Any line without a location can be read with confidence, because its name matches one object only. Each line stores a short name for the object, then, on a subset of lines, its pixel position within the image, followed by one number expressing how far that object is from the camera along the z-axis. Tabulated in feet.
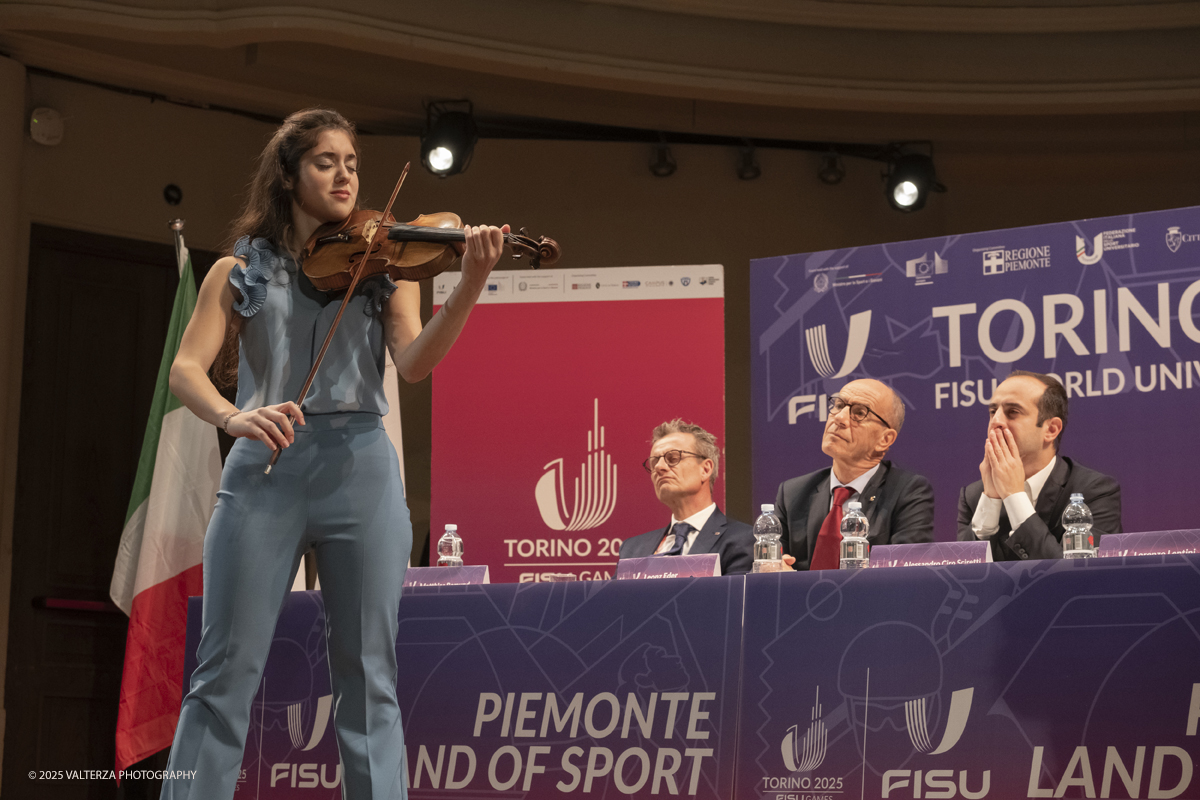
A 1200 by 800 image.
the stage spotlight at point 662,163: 42.57
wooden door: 34.47
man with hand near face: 21.11
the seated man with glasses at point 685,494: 25.25
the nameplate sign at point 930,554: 16.38
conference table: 14.66
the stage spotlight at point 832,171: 43.47
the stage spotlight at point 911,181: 42.39
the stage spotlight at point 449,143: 38.78
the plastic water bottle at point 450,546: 23.73
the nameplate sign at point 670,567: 18.19
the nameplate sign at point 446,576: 19.38
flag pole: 31.96
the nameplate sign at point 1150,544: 15.06
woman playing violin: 11.65
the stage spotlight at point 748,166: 43.11
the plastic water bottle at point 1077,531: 17.22
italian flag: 29.60
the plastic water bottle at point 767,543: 19.03
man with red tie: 22.84
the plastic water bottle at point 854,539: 17.71
